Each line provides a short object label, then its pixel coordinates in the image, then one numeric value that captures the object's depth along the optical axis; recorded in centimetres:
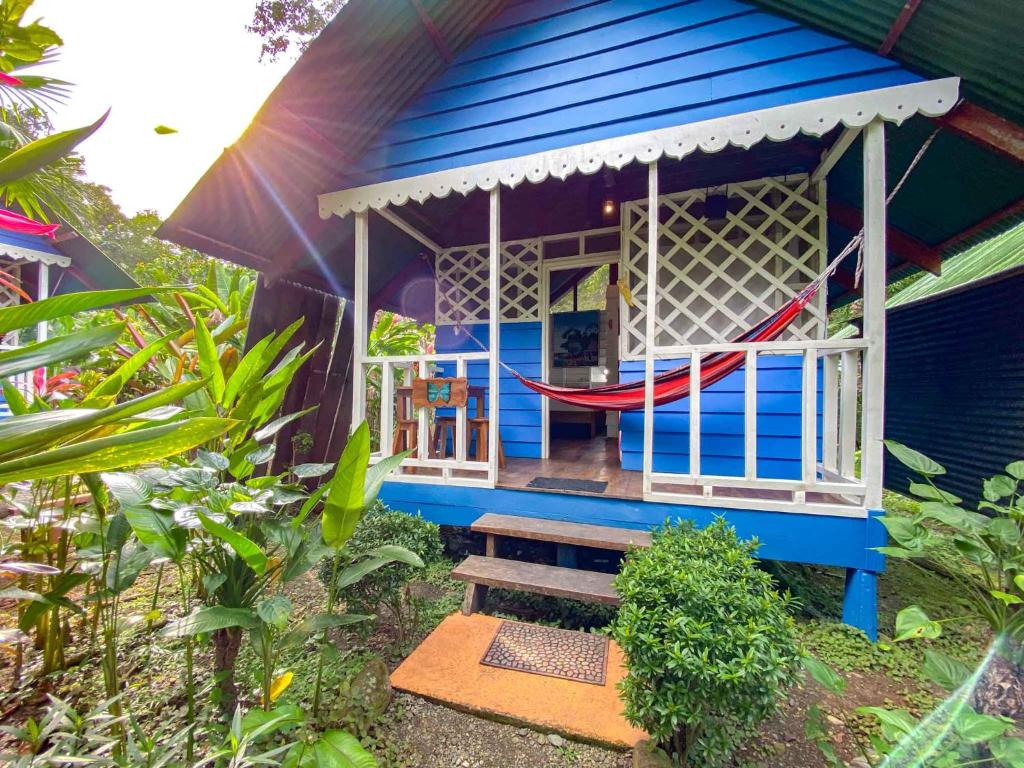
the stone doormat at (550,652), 171
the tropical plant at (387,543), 188
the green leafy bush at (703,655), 114
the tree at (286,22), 636
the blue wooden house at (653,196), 213
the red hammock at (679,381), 233
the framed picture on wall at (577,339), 526
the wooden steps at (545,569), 195
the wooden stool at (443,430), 294
